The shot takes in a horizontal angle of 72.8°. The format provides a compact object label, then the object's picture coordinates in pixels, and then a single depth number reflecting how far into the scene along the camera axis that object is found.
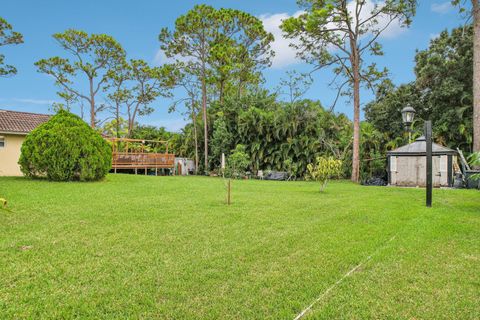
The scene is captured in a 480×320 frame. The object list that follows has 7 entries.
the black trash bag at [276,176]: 16.62
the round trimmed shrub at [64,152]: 10.59
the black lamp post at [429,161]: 6.97
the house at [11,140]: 14.41
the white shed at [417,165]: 12.41
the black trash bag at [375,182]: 13.72
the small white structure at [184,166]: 21.25
